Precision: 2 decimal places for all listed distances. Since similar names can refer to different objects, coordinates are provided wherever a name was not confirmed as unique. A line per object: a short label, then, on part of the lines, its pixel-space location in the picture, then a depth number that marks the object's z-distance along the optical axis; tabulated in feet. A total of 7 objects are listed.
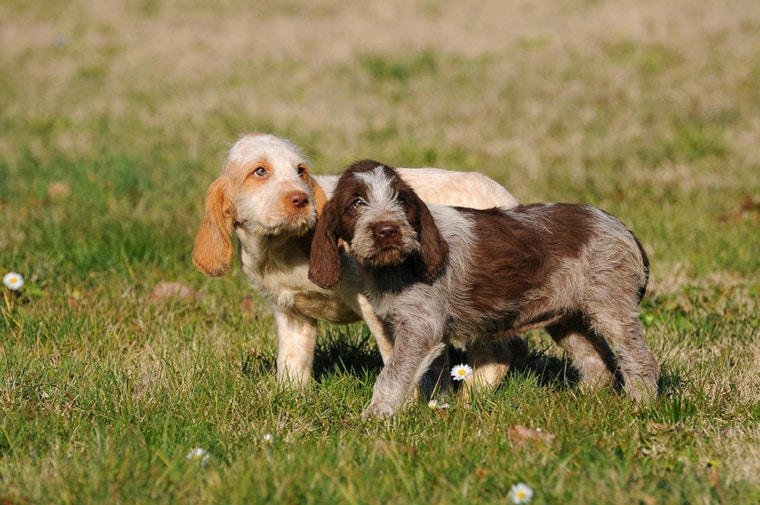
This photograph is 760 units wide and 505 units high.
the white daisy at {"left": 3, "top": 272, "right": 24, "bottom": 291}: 44.47
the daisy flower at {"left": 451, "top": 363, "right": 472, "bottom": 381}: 35.58
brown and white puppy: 32.04
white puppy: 35.19
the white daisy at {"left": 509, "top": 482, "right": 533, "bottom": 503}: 24.79
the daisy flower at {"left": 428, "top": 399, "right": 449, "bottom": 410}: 32.65
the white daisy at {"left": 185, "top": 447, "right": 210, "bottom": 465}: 27.68
